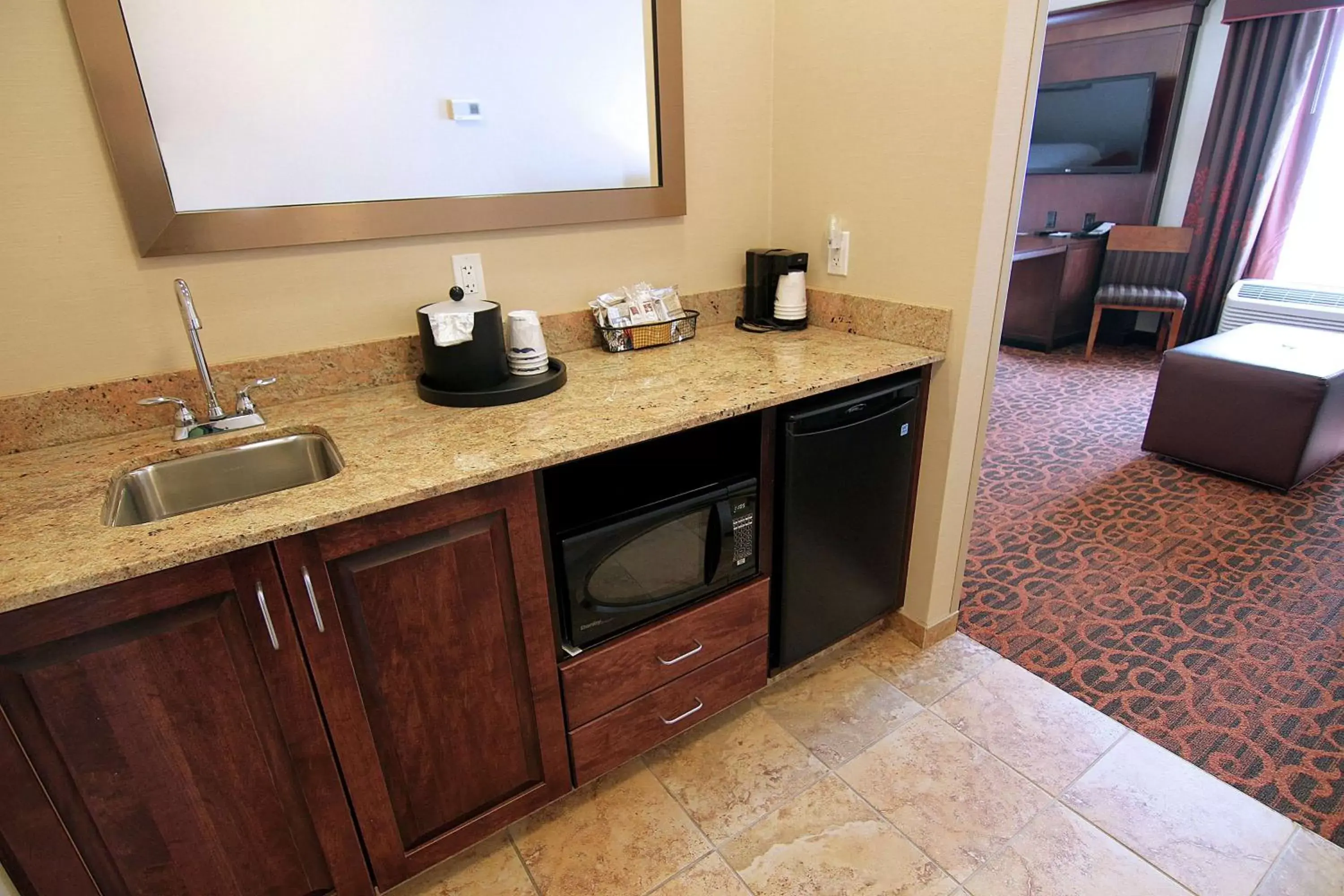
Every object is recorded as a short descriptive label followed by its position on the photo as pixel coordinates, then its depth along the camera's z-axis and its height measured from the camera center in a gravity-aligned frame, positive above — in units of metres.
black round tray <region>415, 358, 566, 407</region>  1.54 -0.42
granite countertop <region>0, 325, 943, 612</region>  0.99 -0.45
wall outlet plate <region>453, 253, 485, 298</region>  1.75 -0.18
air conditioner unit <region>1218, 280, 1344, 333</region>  4.06 -0.78
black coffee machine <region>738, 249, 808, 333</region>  2.09 -0.27
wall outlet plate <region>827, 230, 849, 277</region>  2.01 -0.19
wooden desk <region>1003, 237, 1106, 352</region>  4.98 -0.80
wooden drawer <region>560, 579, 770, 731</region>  1.48 -1.01
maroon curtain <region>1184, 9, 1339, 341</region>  4.15 +0.20
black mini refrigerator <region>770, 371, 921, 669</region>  1.66 -0.80
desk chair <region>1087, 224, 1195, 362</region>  4.72 -0.67
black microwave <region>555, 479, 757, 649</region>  1.40 -0.77
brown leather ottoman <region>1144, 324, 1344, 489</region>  2.79 -0.94
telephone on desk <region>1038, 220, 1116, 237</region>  5.18 -0.37
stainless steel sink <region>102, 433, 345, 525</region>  1.35 -0.53
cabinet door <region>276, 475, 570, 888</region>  1.15 -0.81
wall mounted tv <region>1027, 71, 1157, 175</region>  4.90 +0.38
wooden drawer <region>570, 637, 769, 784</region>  1.54 -1.18
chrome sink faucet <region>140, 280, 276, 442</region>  1.39 -0.42
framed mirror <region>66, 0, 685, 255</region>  1.36 +0.20
